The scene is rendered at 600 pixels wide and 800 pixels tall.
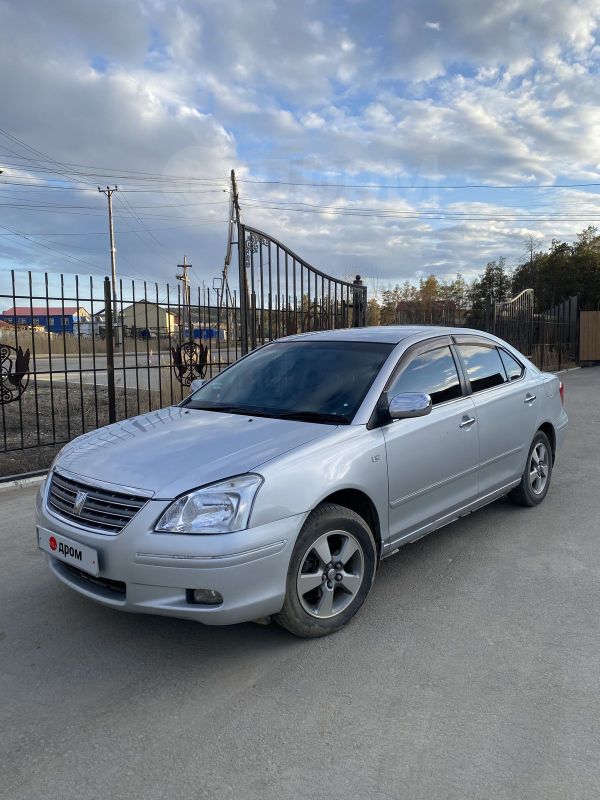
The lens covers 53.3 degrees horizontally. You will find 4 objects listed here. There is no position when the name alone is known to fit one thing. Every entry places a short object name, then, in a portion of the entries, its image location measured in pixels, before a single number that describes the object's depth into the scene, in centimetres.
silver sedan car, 269
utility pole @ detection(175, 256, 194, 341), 847
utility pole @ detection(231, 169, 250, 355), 895
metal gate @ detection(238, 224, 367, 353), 918
